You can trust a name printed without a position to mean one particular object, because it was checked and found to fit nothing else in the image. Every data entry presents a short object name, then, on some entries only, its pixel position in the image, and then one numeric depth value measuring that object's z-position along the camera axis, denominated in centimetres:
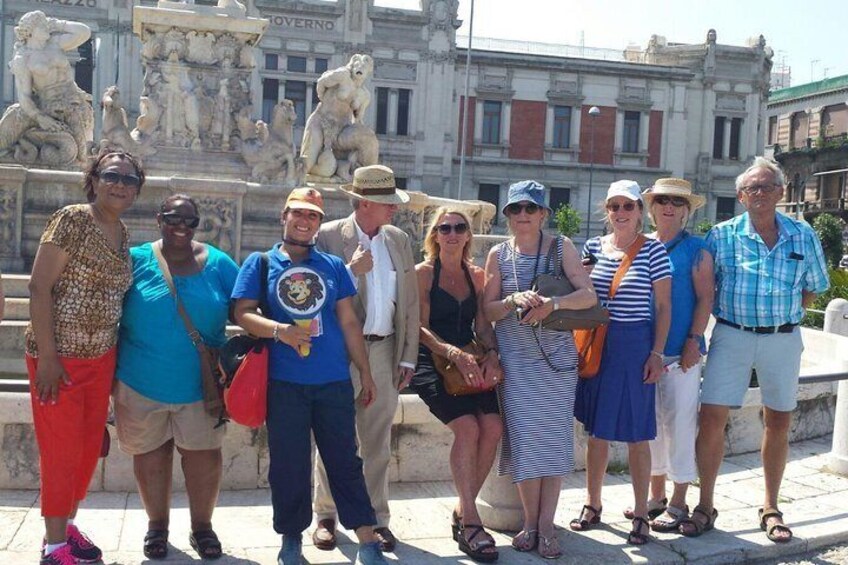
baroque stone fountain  1199
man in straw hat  512
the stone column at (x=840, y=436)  718
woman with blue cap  517
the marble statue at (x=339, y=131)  1373
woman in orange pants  439
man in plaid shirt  561
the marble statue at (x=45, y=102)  1228
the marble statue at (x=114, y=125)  1265
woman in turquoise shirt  464
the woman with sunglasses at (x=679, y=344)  555
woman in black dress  516
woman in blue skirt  535
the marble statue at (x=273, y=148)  1327
